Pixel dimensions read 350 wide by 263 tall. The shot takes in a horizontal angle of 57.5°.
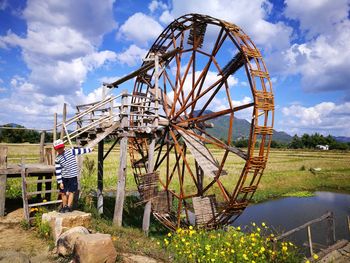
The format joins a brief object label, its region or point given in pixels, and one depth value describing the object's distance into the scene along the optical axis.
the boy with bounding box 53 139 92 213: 7.71
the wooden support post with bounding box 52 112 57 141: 11.06
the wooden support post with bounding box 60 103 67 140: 11.45
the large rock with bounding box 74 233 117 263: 5.01
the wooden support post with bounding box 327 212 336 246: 10.44
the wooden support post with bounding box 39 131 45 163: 11.33
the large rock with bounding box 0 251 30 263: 5.27
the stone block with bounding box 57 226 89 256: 5.89
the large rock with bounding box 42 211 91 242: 6.76
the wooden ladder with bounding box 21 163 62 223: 8.27
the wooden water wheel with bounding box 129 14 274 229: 9.55
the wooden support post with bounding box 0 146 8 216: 9.26
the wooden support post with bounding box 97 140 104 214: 12.45
